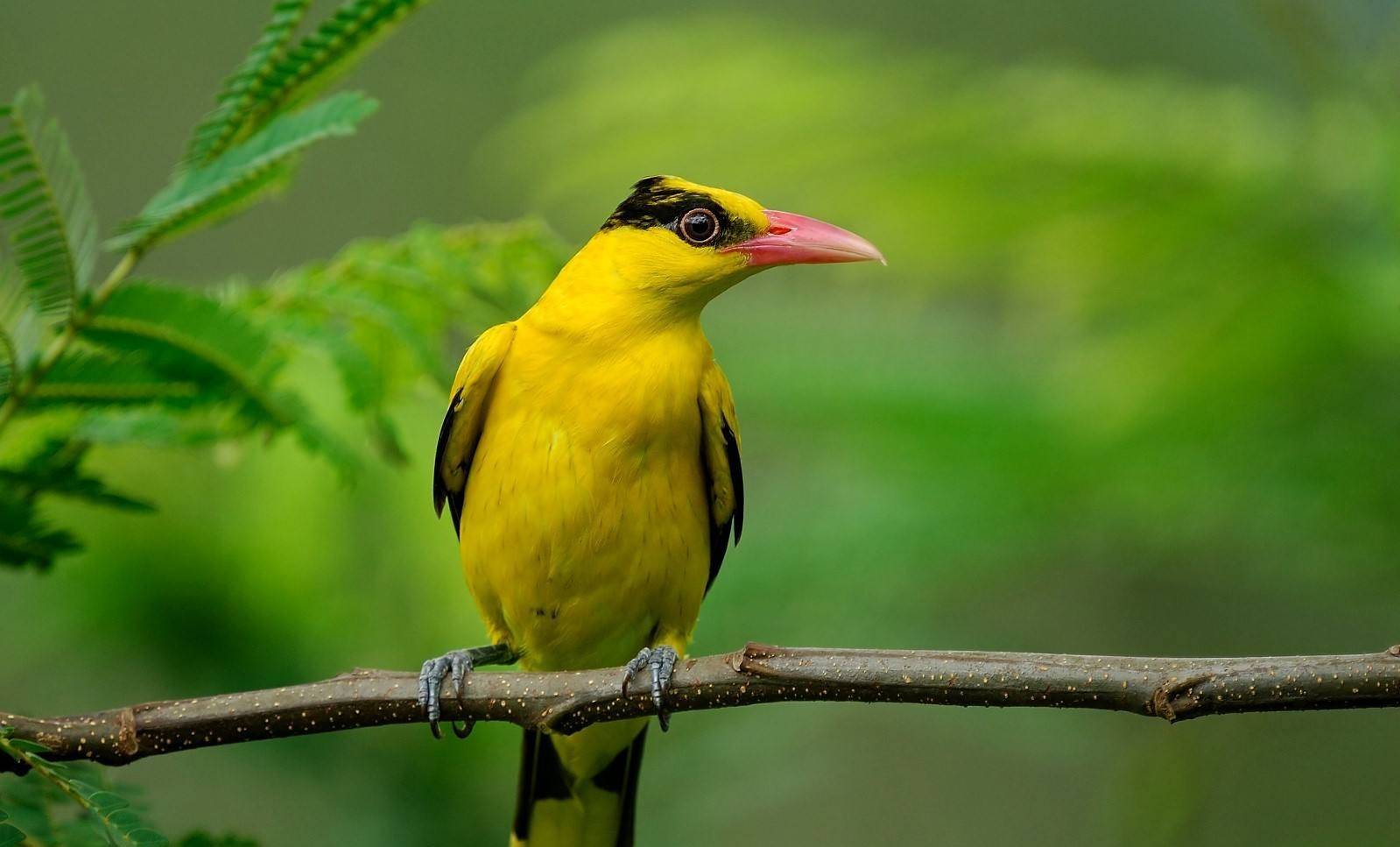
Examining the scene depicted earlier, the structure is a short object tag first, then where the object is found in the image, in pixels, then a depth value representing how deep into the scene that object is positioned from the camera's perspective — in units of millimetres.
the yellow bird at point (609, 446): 6332
